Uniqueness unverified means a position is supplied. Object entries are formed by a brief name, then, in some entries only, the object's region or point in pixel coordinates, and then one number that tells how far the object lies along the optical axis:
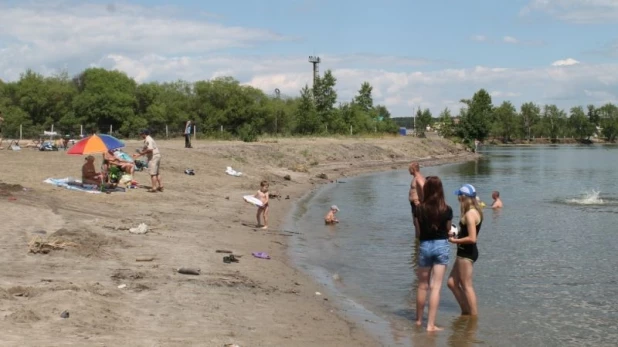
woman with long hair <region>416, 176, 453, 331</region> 8.34
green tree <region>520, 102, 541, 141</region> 190.88
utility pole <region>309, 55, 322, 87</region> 108.25
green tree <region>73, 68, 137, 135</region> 72.81
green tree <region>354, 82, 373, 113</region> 107.88
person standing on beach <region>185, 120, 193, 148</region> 34.69
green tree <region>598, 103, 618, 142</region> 196.88
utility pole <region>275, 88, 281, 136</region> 96.87
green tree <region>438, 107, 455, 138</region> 112.81
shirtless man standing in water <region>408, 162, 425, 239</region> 13.58
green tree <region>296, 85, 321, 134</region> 71.88
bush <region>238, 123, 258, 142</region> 48.06
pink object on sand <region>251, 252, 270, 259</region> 12.55
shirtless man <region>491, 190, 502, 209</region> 25.30
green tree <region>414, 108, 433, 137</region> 142.75
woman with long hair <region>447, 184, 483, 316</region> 8.84
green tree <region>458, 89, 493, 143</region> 111.19
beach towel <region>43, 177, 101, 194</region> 18.38
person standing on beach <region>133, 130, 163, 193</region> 19.77
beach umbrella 18.69
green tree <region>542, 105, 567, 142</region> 194.23
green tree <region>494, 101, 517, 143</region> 184.25
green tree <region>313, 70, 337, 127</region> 78.50
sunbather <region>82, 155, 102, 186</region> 19.17
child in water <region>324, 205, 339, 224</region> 19.61
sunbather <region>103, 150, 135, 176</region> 19.39
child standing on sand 16.69
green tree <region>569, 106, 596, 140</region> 195.38
